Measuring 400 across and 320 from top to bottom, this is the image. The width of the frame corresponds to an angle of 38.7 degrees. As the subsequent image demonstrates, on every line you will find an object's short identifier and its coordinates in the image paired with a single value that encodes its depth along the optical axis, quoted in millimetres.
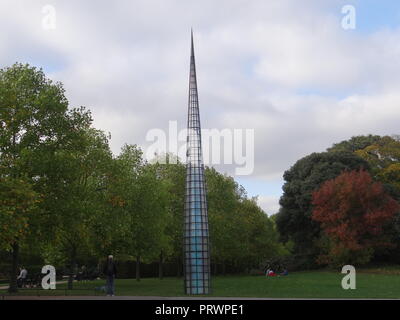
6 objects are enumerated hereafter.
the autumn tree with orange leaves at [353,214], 49188
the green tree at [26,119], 26578
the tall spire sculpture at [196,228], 27000
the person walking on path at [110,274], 23481
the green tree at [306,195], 60844
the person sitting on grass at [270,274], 52938
